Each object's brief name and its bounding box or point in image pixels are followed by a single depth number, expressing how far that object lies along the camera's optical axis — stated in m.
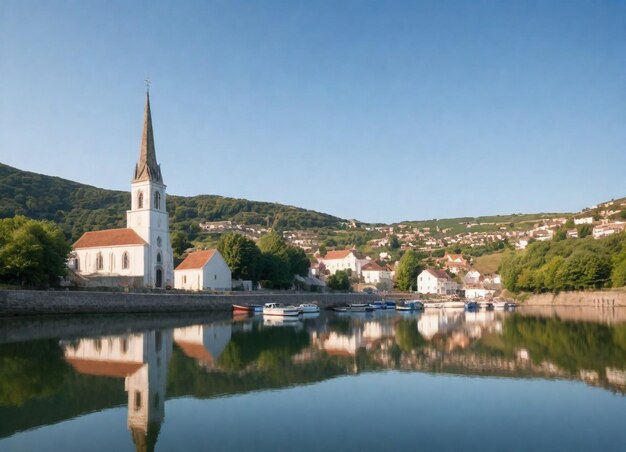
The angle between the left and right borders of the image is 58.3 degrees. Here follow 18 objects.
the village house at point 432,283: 122.44
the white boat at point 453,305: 88.00
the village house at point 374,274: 137.62
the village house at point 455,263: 157.25
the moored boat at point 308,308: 62.67
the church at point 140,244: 66.50
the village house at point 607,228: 144.62
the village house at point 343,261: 145.05
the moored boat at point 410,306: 77.31
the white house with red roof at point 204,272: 69.25
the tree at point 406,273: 119.88
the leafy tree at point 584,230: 146.38
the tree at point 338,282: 98.94
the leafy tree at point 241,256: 75.94
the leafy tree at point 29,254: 46.03
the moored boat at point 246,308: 61.62
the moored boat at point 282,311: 56.38
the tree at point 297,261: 89.07
